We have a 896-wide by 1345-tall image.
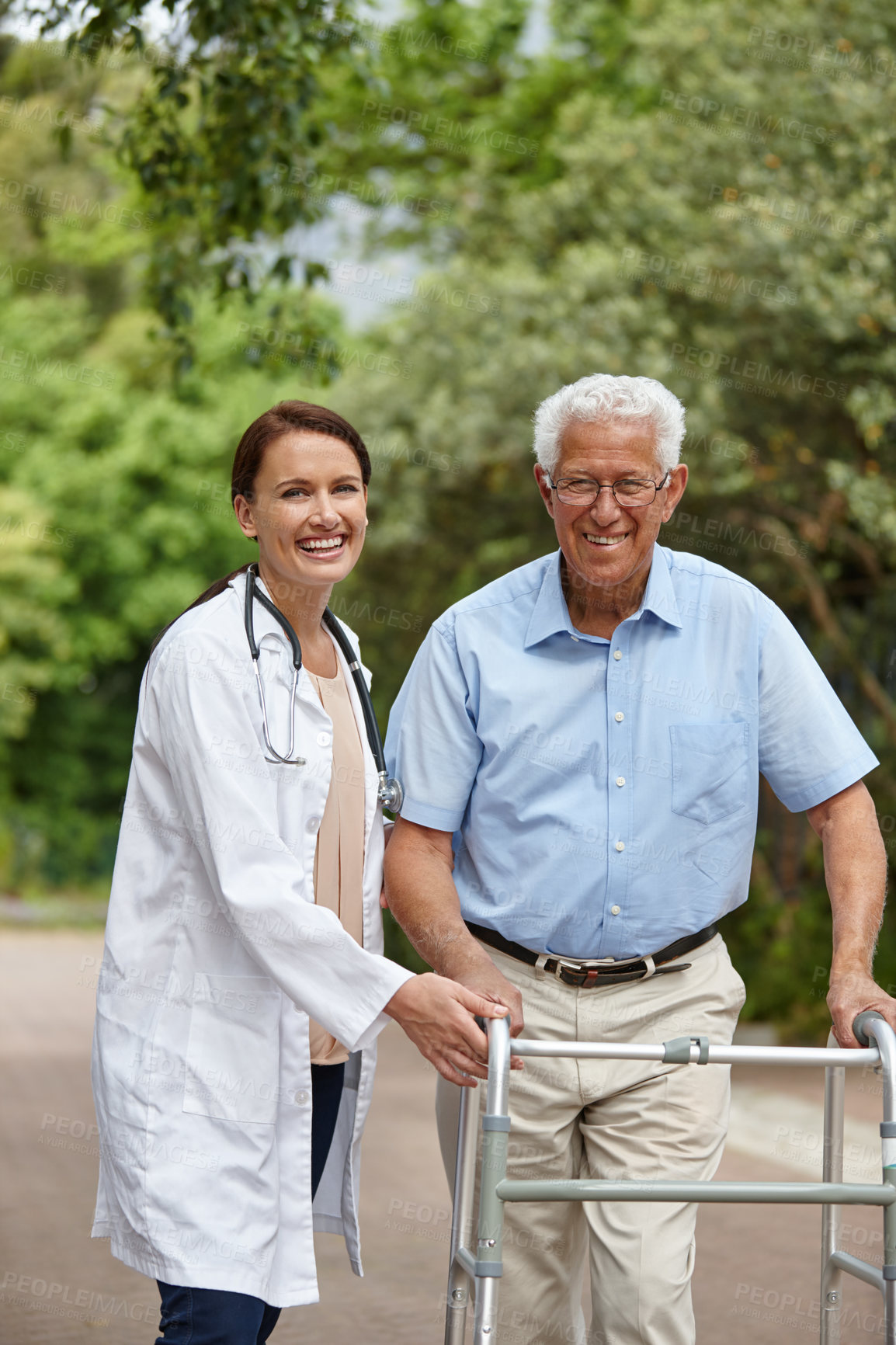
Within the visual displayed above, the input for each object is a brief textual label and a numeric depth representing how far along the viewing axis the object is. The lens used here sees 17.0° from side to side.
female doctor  5.26
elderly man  5.92
